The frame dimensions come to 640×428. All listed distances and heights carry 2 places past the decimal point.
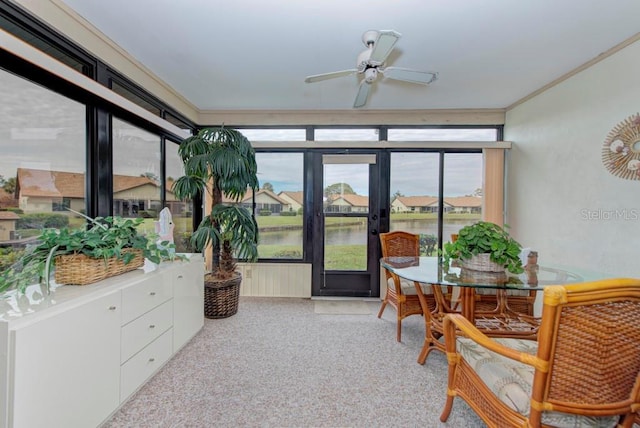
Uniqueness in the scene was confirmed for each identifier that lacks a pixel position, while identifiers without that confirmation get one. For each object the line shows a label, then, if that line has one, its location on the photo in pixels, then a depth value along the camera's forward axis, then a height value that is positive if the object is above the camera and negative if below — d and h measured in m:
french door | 3.84 -0.28
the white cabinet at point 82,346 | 1.14 -0.74
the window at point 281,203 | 3.92 +0.08
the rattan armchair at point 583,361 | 0.96 -0.58
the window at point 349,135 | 3.90 +1.06
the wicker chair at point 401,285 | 2.61 -0.76
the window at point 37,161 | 1.62 +0.30
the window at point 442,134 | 3.86 +1.08
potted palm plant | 2.86 +0.18
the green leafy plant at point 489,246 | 2.02 -0.27
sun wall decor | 2.15 +0.51
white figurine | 2.47 -0.18
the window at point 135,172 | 2.44 +0.34
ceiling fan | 1.83 +1.04
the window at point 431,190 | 3.83 +0.28
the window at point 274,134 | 3.92 +1.07
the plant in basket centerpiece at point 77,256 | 1.48 -0.30
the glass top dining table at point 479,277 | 1.86 -0.50
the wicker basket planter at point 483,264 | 2.08 -0.42
